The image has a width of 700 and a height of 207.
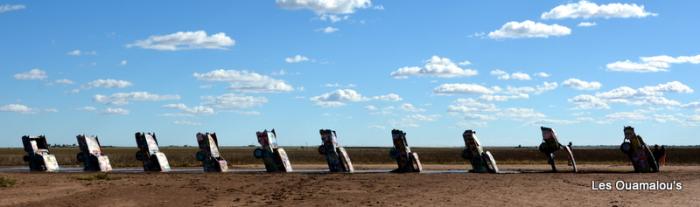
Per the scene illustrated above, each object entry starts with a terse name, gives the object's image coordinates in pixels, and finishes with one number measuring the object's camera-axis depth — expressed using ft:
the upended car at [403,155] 131.75
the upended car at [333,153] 134.41
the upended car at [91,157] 141.59
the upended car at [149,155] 140.87
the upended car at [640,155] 126.72
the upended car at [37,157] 143.33
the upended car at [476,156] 128.88
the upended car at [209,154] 137.49
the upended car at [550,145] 128.77
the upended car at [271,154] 135.64
